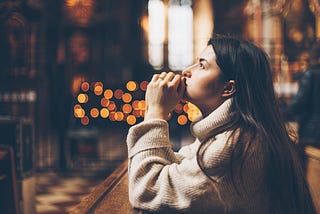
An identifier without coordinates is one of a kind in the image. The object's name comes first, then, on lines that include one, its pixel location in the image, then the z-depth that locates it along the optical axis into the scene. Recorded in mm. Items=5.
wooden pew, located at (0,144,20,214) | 2846
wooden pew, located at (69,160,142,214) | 1361
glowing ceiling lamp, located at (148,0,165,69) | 16984
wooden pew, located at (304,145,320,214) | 2082
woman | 1231
